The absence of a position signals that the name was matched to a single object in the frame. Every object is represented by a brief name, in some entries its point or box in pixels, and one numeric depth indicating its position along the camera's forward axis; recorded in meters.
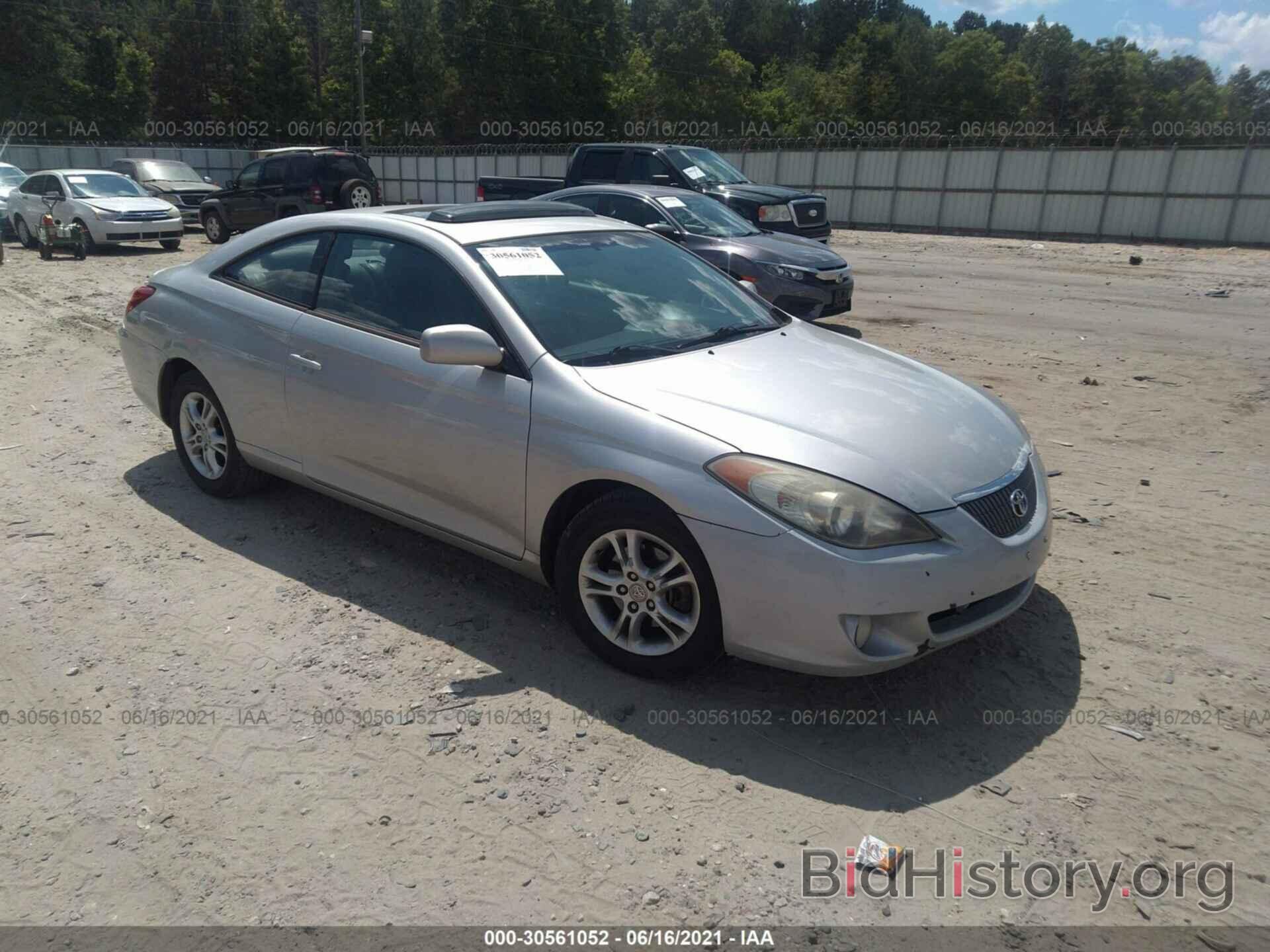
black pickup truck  14.34
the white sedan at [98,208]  17.80
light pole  33.31
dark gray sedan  9.96
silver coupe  3.22
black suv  19.75
